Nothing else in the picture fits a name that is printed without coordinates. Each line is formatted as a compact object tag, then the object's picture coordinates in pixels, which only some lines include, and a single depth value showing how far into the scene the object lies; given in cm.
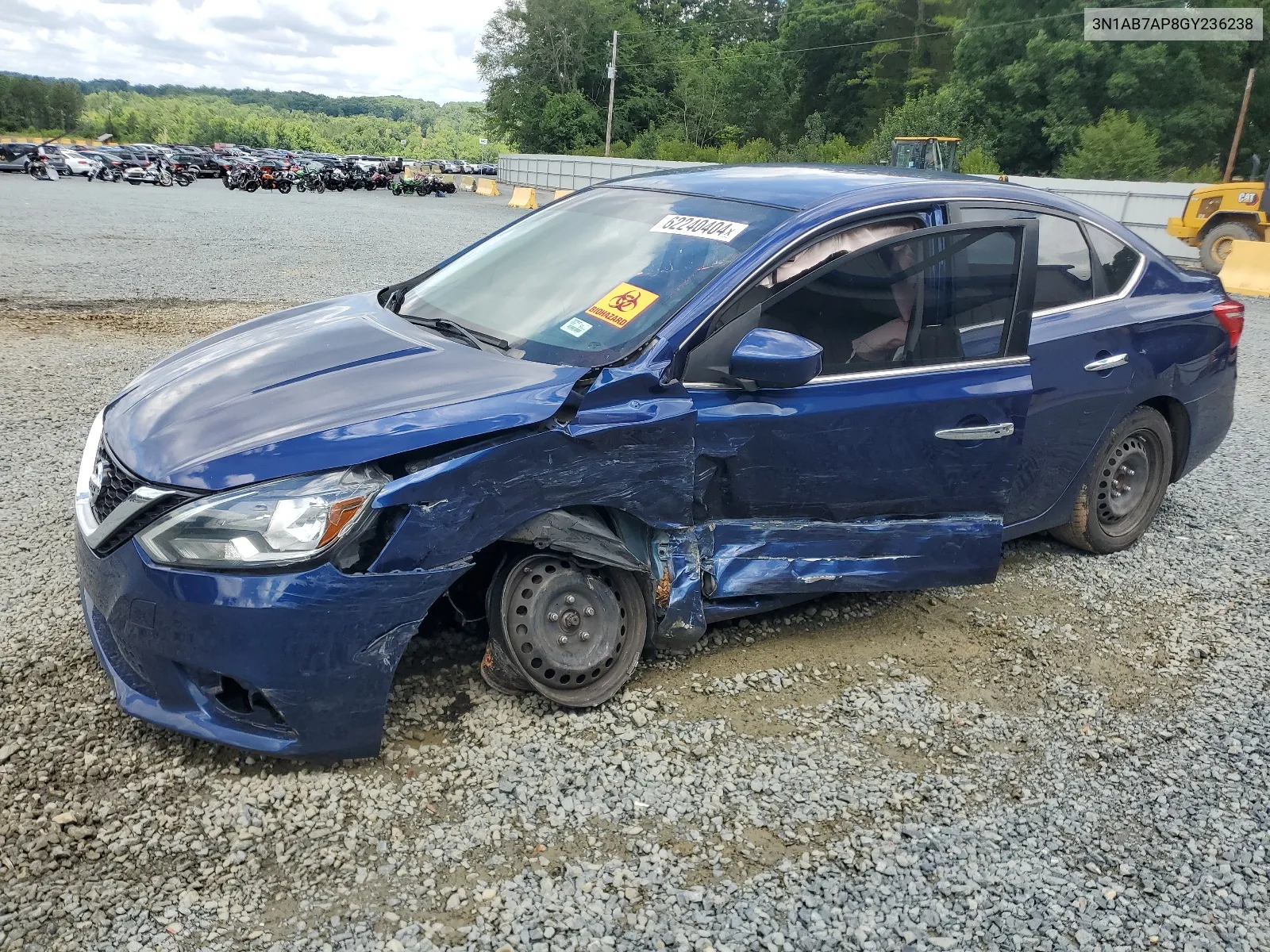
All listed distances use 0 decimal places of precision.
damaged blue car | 251
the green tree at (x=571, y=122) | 6569
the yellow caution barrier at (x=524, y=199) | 3359
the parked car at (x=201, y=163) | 4397
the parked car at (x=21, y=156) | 3766
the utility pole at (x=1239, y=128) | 3412
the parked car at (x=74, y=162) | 3800
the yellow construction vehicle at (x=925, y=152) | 2450
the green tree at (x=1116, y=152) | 3312
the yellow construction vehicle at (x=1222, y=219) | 1627
